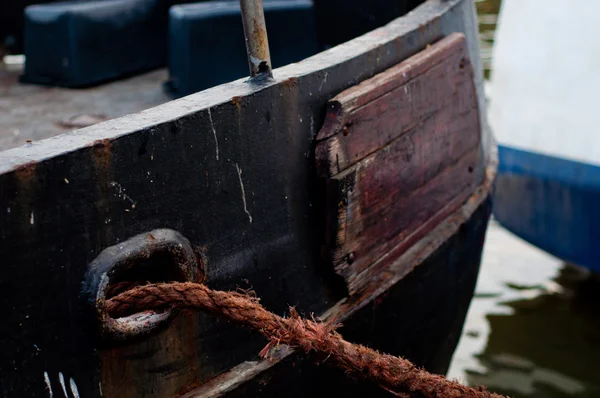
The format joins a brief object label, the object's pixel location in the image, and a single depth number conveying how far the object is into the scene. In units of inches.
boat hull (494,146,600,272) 269.6
